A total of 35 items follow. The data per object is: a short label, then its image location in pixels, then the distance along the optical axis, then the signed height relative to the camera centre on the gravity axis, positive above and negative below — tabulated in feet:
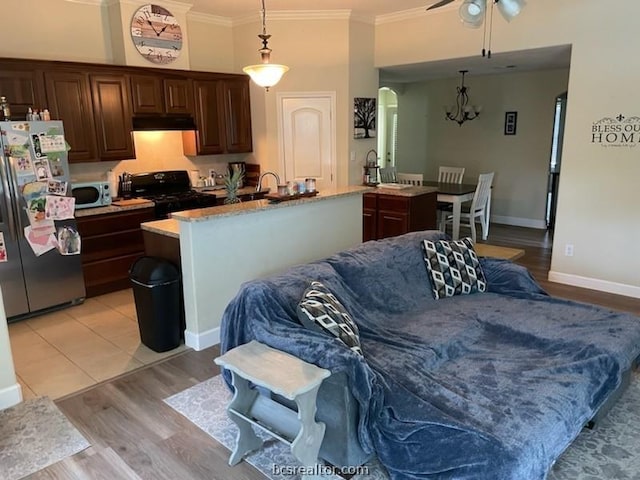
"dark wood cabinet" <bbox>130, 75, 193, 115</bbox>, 16.66 +1.78
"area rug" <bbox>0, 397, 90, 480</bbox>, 7.88 -5.21
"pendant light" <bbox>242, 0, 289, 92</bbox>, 12.18 +1.84
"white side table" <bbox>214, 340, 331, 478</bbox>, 6.52 -3.89
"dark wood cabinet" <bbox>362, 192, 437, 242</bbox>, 18.04 -2.85
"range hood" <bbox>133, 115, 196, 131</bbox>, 16.88 +0.78
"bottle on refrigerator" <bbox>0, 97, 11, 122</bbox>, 12.89 +1.01
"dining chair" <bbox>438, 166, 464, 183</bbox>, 25.70 -1.87
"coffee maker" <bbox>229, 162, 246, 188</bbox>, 20.98 -1.05
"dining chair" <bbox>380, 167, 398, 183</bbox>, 23.93 -1.71
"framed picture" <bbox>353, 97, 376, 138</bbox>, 19.97 +1.03
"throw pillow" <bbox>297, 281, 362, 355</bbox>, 7.72 -2.91
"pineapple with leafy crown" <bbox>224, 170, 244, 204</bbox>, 13.70 -1.23
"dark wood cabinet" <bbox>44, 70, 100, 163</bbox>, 14.67 +1.15
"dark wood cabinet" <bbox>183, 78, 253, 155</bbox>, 18.75 +1.03
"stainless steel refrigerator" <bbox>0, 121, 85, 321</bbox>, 12.66 -2.05
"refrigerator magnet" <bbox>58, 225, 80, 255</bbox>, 13.85 -2.80
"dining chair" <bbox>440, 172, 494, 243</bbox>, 21.31 -3.21
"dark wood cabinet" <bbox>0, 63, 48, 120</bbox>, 13.75 +1.69
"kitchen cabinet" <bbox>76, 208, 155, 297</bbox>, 15.10 -3.36
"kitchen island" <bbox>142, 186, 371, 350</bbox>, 11.30 -2.63
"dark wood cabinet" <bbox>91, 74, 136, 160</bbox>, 15.72 +0.99
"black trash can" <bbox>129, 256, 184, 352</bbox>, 11.35 -3.78
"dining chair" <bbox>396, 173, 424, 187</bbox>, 22.13 -1.79
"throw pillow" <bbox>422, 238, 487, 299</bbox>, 11.27 -3.10
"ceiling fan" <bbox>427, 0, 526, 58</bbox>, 9.76 +2.71
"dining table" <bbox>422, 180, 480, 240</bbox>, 20.57 -2.51
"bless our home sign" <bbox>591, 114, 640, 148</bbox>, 14.23 +0.20
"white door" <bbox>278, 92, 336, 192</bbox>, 19.69 +0.23
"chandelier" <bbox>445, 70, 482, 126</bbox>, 26.50 +1.74
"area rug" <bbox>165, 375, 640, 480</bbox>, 7.43 -5.16
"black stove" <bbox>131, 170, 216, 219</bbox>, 16.93 -1.84
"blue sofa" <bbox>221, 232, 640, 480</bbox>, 6.49 -3.76
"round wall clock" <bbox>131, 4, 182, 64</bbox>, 16.75 +4.00
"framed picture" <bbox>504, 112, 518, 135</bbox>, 25.34 +0.93
